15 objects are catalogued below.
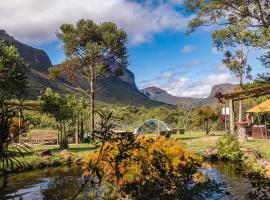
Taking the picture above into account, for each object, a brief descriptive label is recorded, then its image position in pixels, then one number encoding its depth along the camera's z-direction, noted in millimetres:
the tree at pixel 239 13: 10387
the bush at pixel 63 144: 14320
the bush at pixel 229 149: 10322
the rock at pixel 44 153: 11798
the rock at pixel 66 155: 11481
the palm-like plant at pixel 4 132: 2284
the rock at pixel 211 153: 11013
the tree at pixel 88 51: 18749
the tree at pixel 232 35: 10531
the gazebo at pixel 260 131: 15310
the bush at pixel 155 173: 4386
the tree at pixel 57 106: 15599
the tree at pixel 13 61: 14021
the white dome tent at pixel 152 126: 20135
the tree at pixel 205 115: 22138
